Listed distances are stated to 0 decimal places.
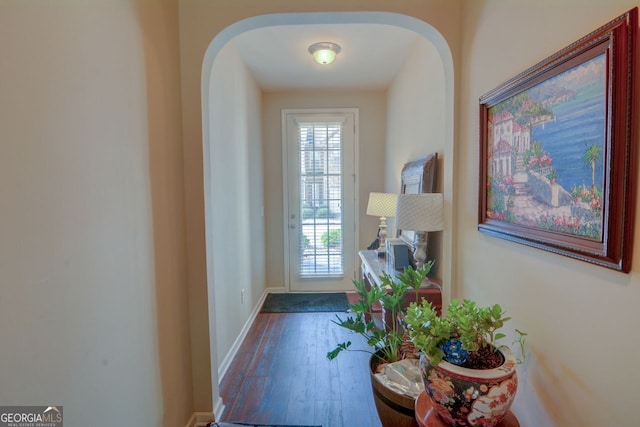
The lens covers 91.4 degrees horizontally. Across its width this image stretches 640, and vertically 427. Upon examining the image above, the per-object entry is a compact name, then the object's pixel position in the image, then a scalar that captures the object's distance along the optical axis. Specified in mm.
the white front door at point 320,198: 3873
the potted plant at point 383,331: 1375
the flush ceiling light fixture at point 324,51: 2555
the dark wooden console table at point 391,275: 1924
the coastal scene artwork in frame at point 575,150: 692
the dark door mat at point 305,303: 3494
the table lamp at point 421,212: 1703
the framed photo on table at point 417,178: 2115
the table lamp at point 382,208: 2879
